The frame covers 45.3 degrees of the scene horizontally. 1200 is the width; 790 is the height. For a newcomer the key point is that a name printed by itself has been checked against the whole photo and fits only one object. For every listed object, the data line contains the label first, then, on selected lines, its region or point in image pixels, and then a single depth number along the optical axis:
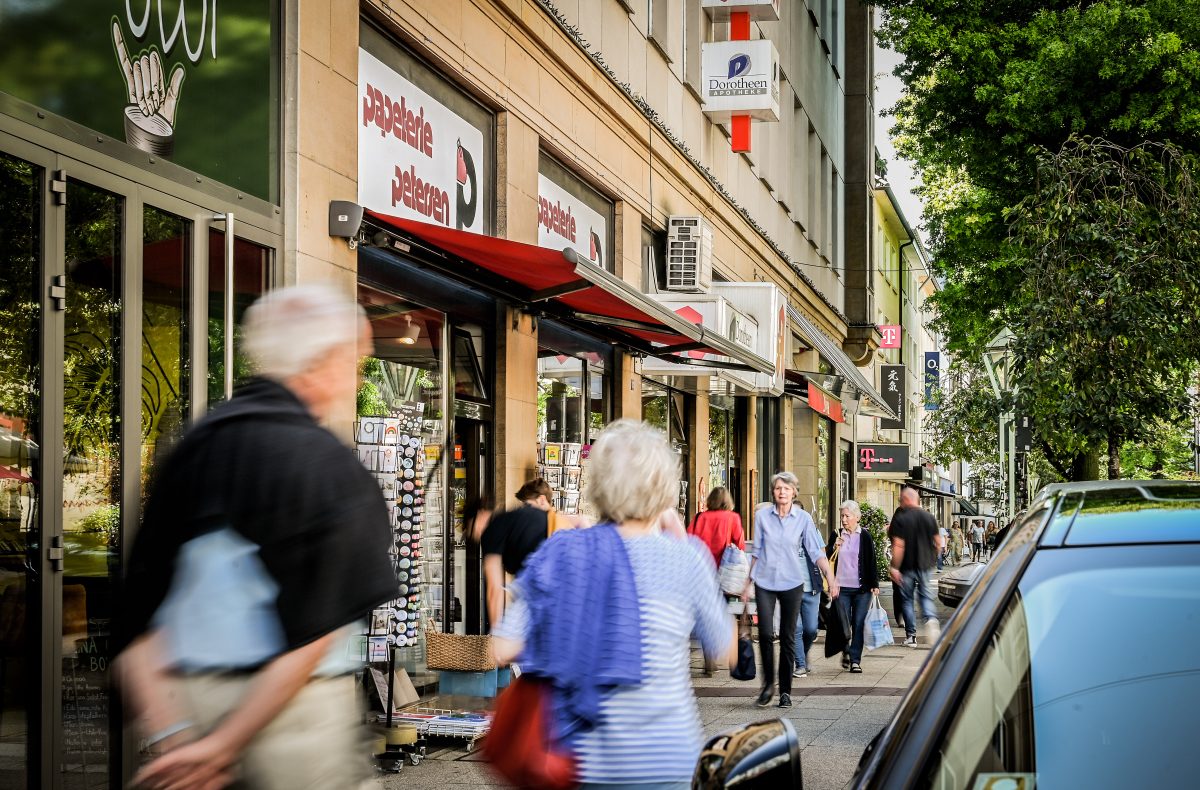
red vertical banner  20.14
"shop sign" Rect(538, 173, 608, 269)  13.75
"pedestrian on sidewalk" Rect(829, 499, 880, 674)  14.23
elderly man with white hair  2.80
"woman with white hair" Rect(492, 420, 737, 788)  3.51
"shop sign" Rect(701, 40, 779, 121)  19.31
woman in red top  12.88
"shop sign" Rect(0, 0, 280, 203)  6.27
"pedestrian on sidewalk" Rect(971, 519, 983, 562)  68.62
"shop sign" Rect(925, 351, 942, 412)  67.25
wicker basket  9.59
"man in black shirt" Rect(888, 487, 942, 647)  15.90
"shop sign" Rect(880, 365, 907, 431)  47.03
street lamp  15.99
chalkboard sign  6.37
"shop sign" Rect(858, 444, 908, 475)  42.25
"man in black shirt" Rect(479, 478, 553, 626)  9.40
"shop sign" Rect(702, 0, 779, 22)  19.55
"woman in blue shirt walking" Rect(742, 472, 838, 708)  11.02
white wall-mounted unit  18.11
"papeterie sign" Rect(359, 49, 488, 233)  10.02
